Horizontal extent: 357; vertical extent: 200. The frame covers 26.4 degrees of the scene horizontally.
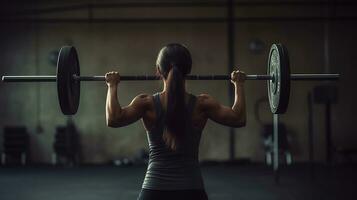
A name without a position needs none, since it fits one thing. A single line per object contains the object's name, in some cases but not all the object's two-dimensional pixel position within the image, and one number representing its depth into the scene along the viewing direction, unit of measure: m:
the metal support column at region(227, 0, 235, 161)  12.49
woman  3.82
